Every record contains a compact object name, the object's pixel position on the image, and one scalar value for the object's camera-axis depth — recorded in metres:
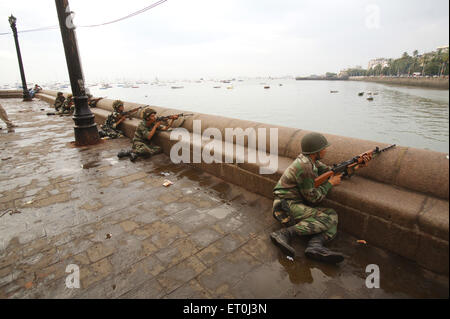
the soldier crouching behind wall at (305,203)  2.62
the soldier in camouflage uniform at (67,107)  12.41
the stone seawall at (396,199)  2.19
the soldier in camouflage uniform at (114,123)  7.66
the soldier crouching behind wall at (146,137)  5.75
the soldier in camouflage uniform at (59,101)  13.46
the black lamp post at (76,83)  5.91
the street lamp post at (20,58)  15.20
